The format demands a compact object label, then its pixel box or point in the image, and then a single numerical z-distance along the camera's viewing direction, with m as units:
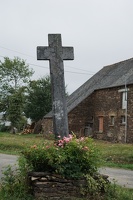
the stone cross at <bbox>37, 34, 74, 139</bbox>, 8.59
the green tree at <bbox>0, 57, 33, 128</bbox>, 68.75
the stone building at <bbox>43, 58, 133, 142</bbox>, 33.53
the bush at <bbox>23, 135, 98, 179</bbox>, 7.21
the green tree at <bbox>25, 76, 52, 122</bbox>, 58.12
